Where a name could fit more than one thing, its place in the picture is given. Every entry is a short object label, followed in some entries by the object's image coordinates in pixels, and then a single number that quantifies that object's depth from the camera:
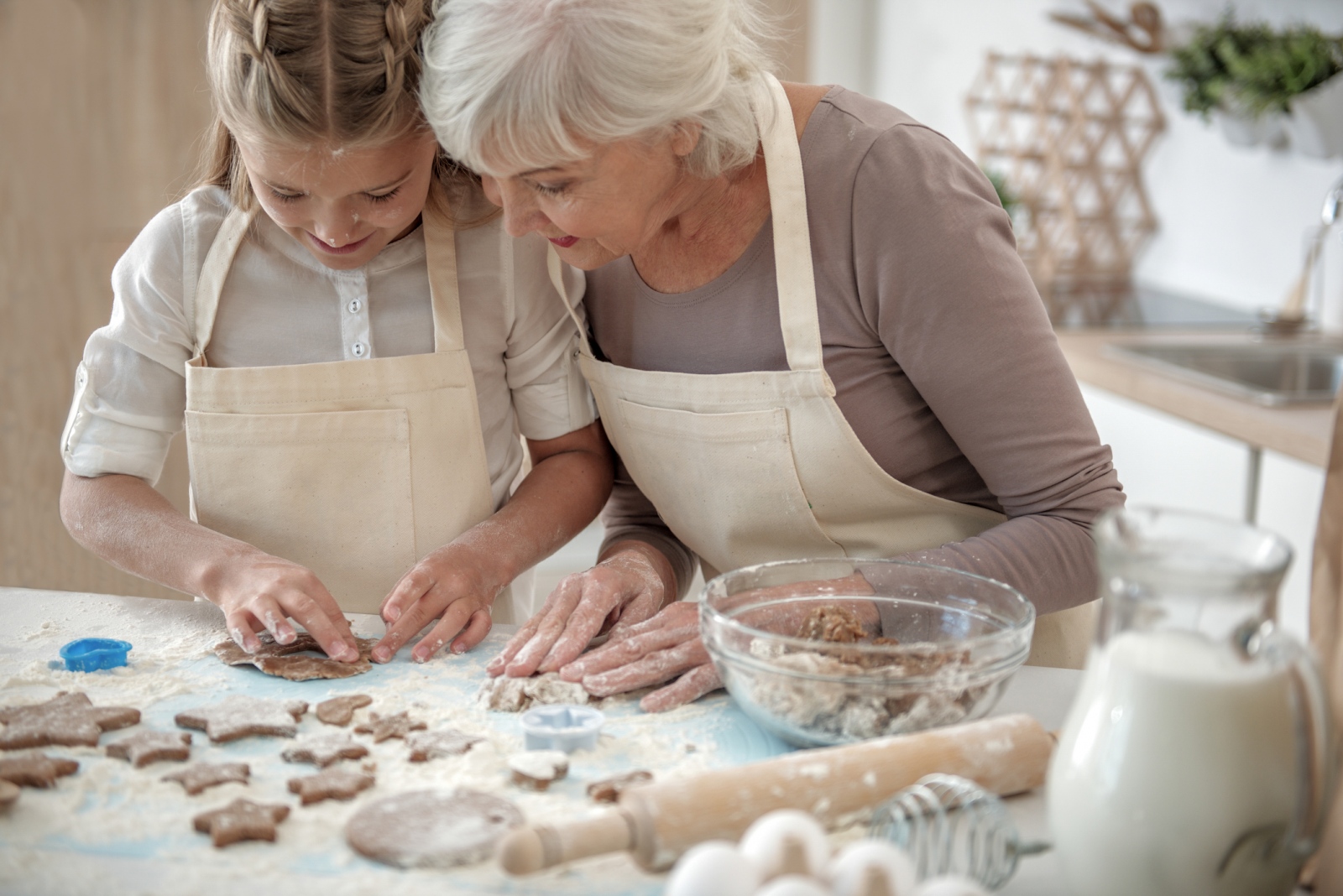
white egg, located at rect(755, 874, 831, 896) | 0.62
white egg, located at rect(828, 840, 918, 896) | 0.66
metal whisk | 0.78
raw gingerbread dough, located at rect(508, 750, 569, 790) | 0.93
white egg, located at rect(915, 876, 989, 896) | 0.64
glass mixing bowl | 0.96
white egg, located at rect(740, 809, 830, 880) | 0.69
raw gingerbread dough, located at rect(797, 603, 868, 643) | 1.07
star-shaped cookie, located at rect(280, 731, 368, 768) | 0.96
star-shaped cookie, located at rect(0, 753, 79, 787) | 0.92
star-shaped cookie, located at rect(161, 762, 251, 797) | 0.92
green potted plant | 2.60
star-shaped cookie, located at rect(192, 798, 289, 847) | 0.84
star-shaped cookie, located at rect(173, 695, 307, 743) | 1.00
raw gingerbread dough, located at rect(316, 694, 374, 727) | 1.04
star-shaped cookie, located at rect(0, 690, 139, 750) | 0.98
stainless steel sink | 2.64
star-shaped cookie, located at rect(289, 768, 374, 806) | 0.90
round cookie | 0.82
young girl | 1.28
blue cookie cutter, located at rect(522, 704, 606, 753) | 0.98
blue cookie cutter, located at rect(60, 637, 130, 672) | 1.14
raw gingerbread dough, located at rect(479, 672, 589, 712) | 1.07
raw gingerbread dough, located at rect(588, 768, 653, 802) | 0.91
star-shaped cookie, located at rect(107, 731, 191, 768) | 0.96
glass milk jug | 0.70
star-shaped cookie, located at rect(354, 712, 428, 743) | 1.01
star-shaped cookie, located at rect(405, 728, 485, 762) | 0.98
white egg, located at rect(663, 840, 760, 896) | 0.66
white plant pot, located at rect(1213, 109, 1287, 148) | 2.82
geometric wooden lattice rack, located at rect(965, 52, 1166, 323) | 3.45
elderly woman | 1.14
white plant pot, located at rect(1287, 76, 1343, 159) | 2.57
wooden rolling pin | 0.75
